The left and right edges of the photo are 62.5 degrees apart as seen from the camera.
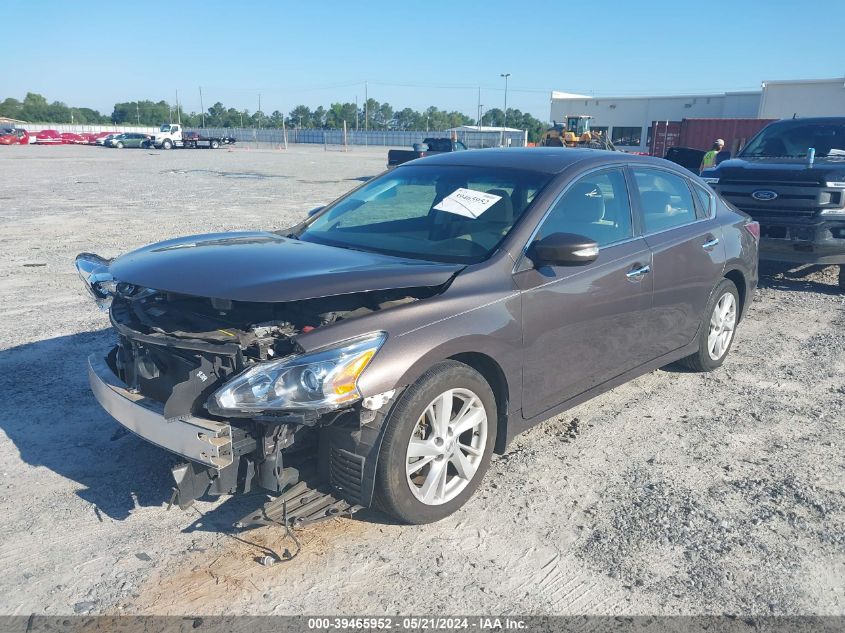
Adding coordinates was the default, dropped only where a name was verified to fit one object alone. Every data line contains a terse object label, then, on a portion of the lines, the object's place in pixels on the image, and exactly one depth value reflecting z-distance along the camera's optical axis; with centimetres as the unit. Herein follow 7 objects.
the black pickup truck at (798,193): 789
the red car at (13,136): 5847
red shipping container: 3356
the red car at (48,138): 6341
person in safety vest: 1495
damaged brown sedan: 297
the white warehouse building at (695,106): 3462
